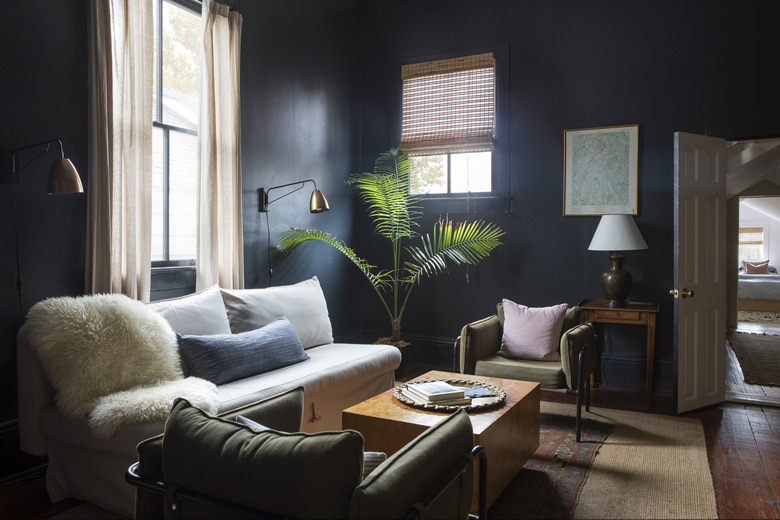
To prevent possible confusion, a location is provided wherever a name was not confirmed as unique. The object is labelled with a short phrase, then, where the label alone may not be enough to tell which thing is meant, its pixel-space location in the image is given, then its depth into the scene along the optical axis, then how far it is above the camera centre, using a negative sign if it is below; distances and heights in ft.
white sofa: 7.90 -2.37
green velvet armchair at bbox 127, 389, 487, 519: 3.98 -1.71
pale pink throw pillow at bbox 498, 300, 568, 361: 13.09 -2.01
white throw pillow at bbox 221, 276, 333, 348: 11.48 -1.32
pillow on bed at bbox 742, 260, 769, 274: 40.78 -1.54
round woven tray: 8.75 -2.46
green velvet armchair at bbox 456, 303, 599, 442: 11.71 -2.49
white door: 13.24 -0.57
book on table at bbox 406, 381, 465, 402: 8.97 -2.33
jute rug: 8.48 -3.88
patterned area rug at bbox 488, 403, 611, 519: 8.52 -3.89
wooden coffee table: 8.15 -2.67
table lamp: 14.17 +0.06
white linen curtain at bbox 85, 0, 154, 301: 10.17 +1.81
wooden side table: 14.02 -1.72
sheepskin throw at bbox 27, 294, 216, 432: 7.98 -1.59
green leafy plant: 16.01 +0.33
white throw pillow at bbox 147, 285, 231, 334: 9.98 -1.19
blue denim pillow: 9.56 -1.88
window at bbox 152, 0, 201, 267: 11.98 +2.48
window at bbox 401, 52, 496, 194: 17.02 +3.79
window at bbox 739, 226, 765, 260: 44.11 +0.26
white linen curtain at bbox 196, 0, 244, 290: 12.46 +2.09
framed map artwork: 15.31 +2.09
